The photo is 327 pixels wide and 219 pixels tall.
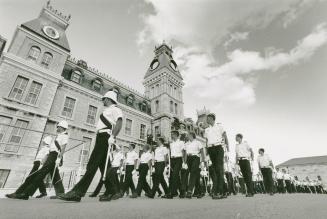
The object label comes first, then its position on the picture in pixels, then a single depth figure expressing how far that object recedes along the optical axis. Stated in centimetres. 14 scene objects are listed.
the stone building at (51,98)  1366
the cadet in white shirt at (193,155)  594
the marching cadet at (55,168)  421
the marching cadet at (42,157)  582
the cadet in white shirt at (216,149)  502
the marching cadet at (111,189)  420
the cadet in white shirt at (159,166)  638
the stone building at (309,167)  5452
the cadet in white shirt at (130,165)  710
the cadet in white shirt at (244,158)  641
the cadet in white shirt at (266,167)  917
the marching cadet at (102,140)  348
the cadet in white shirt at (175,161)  602
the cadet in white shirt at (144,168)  656
